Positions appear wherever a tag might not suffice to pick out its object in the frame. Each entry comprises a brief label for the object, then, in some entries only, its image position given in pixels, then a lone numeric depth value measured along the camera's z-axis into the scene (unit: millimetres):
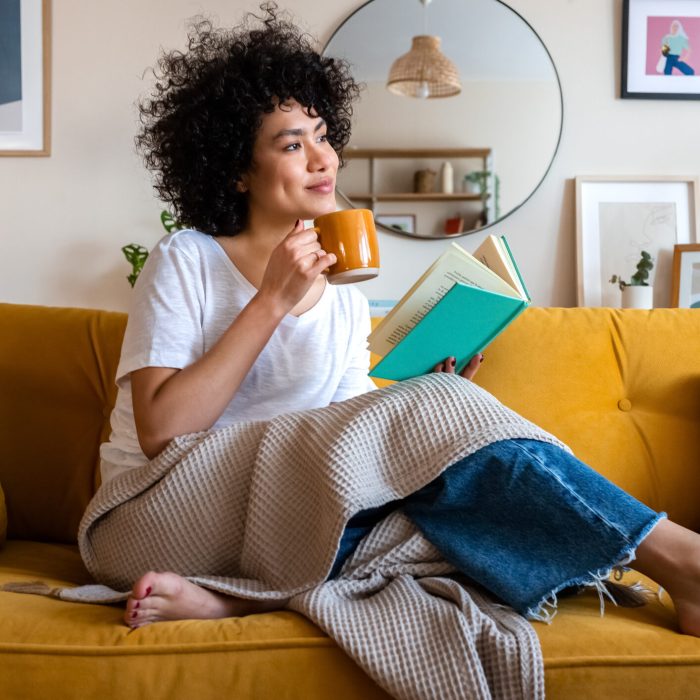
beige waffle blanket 927
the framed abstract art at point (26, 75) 2412
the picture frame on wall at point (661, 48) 2367
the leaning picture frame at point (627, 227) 2350
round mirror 2346
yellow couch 1619
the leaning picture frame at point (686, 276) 2279
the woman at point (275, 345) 1015
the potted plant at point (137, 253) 2270
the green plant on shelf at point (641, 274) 2273
